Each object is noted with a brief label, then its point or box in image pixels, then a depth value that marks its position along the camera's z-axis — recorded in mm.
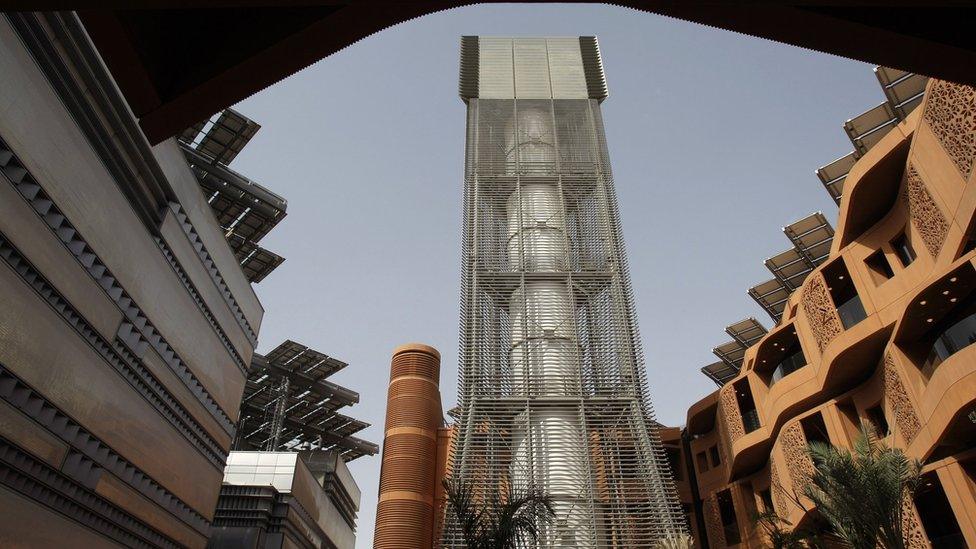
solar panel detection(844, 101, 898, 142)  21422
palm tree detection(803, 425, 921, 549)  12844
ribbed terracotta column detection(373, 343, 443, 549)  24500
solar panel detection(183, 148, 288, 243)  24078
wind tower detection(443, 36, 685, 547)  22500
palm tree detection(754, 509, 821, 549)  15539
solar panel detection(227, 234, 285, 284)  27156
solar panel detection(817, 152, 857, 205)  23656
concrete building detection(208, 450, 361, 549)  22672
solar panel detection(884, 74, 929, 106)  18828
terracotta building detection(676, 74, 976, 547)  14867
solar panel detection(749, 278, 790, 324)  32156
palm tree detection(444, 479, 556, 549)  12539
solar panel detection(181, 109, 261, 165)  23297
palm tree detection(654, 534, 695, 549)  15031
